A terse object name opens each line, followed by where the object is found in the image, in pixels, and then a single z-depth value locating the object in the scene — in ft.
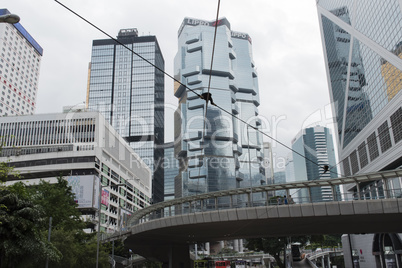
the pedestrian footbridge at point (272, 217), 97.45
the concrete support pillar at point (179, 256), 160.91
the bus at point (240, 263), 280.06
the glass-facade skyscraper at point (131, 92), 538.30
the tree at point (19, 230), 64.90
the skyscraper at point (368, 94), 181.98
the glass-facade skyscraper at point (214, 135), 572.51
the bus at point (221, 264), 193.32
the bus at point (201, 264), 185.47
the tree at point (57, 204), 119.24
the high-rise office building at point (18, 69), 436.76
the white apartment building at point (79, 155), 258.98
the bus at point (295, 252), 268.31
